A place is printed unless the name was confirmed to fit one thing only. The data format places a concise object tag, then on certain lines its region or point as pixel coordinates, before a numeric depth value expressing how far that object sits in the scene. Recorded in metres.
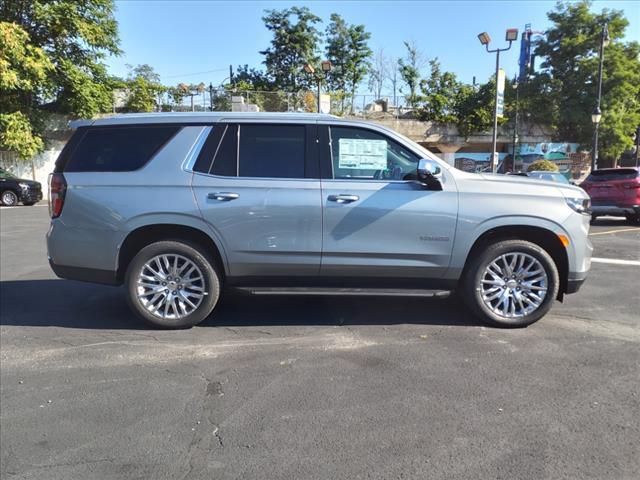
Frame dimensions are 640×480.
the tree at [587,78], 30.77
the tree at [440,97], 33.88
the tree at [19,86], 22.34
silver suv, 4.64
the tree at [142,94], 30.75
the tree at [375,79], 48.28
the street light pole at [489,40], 20.16
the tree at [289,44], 43.50
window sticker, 4.76
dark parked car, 21.08
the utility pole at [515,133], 31.60
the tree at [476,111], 32.84
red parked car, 12.66
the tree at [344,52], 43.78
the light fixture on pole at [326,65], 22.29
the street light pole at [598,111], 22.40
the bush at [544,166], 27.50
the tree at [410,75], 42.38
